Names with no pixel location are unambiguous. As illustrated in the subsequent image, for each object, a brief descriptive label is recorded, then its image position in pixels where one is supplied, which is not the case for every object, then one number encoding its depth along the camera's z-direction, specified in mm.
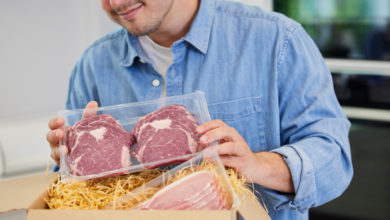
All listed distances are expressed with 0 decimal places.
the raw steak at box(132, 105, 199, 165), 985
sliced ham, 841
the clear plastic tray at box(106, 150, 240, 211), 873
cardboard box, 747
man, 1152
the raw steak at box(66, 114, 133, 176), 990
